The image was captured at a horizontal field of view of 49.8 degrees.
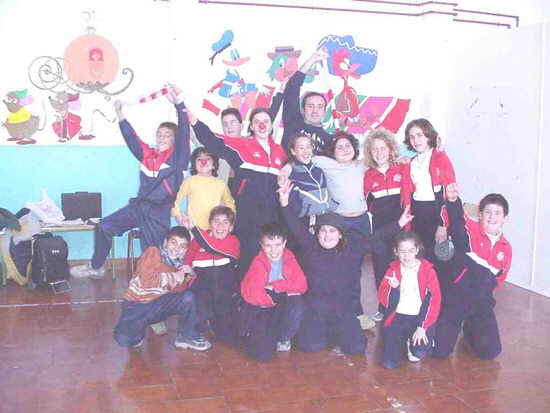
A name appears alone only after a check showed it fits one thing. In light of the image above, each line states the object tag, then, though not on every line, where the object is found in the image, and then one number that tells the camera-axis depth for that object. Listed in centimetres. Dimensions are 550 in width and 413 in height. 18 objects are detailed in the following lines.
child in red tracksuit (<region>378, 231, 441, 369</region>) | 318
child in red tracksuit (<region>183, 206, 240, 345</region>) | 351
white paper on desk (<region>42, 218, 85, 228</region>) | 496
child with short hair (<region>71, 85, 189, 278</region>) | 381
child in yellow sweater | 378
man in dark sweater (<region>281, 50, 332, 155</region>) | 394
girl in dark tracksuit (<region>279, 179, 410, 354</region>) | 338
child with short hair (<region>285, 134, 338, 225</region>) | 353
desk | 489
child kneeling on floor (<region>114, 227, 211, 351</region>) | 330
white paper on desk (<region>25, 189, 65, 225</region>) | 500
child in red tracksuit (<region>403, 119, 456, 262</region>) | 347
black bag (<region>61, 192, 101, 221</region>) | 510
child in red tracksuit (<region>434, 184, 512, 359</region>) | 331
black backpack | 465
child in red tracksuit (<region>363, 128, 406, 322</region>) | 364
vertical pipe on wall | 452
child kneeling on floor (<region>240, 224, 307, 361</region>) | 334
